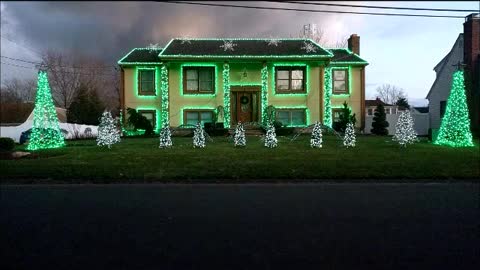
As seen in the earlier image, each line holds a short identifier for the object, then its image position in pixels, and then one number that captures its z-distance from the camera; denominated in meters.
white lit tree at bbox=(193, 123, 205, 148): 19.31
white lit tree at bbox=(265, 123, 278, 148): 19.14
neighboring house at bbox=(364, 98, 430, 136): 38.00
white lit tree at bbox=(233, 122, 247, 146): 19.72
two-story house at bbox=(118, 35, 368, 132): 30.98
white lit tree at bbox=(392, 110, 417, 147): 19.22
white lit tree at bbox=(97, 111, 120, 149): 19.17
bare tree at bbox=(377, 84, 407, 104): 54.37
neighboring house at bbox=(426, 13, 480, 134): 30.17
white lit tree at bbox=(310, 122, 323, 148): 19.17
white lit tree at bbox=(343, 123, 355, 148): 19.34
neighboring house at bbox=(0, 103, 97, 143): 35.99
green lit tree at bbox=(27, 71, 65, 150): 19.38
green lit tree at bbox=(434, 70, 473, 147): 20.16
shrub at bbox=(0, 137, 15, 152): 18.95
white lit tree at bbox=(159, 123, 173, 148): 19.33
